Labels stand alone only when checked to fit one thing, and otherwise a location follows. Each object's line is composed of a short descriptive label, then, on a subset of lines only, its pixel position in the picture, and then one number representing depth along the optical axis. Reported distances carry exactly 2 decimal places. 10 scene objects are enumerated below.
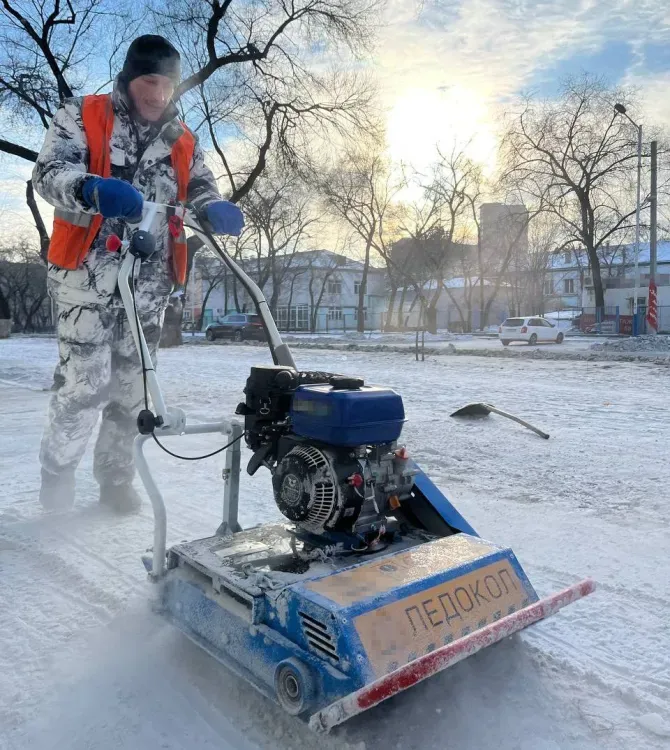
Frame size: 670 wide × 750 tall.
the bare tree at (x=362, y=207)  37.97
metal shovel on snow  6.38
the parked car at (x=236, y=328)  31.25
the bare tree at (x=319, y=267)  55.17
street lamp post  27.09
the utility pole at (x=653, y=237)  24.31
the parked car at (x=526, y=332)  26.86
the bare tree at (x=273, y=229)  34.25
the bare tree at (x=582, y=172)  30.88
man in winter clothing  3.00
